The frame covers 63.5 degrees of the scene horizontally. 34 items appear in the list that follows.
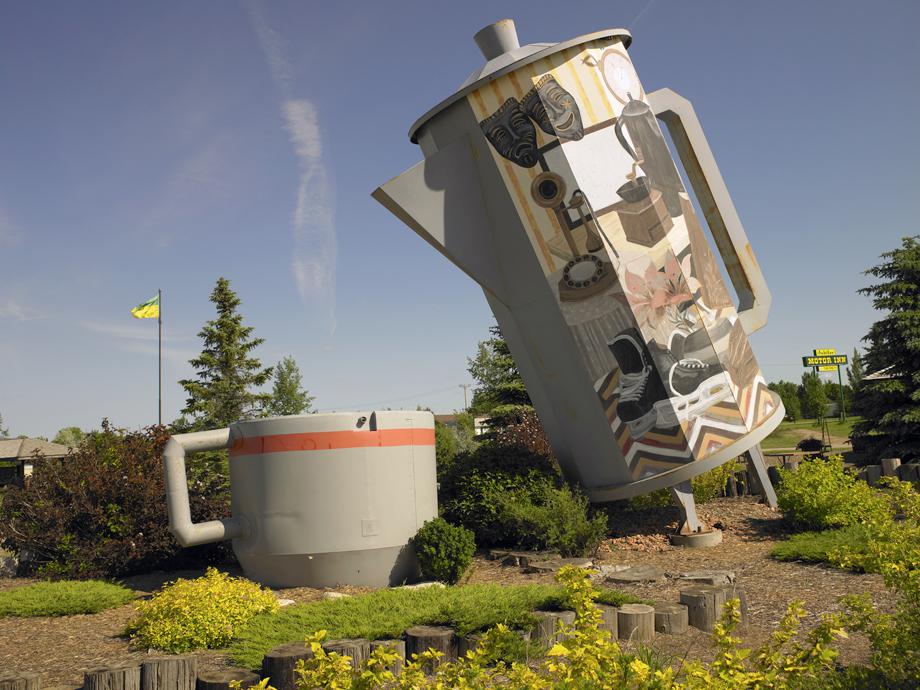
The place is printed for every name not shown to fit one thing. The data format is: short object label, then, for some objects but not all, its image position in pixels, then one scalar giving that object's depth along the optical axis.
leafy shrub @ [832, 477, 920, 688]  4.76
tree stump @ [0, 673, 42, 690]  5.04
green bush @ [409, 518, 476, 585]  9.45
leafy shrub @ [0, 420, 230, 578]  11.17
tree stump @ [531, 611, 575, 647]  6.06
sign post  44.59
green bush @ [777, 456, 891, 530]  11.38
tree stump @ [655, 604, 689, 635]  6.66
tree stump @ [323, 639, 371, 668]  5.26
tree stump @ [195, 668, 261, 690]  5.02
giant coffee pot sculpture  11.59
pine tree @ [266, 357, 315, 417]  48.93
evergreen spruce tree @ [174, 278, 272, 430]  35.81
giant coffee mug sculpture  9.41
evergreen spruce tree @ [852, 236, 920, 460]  22.77
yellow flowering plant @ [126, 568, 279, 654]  6.79
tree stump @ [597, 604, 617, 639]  6.42
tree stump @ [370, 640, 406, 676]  5.51
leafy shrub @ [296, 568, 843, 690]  3.31
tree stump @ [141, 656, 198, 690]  5.11
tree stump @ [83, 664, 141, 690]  5.04
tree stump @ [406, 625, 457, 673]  5.77
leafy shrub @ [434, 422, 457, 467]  25.98
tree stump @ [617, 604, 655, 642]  6.45
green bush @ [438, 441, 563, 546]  11.55
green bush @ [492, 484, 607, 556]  10.92
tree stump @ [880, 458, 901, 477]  15.32
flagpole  33.16
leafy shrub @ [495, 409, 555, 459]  21.91
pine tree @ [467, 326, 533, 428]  31.53
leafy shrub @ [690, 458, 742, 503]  13.33
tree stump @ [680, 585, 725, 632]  6.82
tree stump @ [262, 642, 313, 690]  5.05
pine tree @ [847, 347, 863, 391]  67.67
